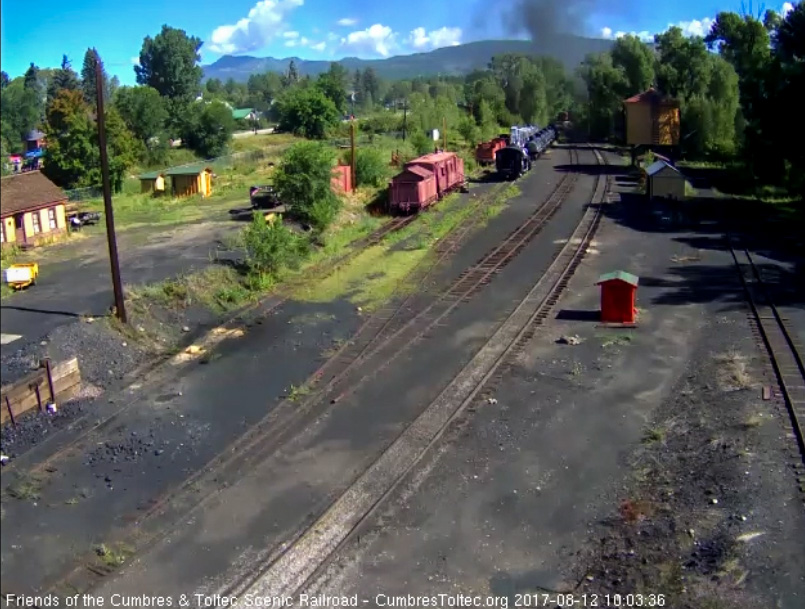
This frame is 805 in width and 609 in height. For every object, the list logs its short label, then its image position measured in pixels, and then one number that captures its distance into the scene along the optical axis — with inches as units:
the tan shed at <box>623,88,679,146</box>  2289.6
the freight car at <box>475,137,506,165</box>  2074.3
